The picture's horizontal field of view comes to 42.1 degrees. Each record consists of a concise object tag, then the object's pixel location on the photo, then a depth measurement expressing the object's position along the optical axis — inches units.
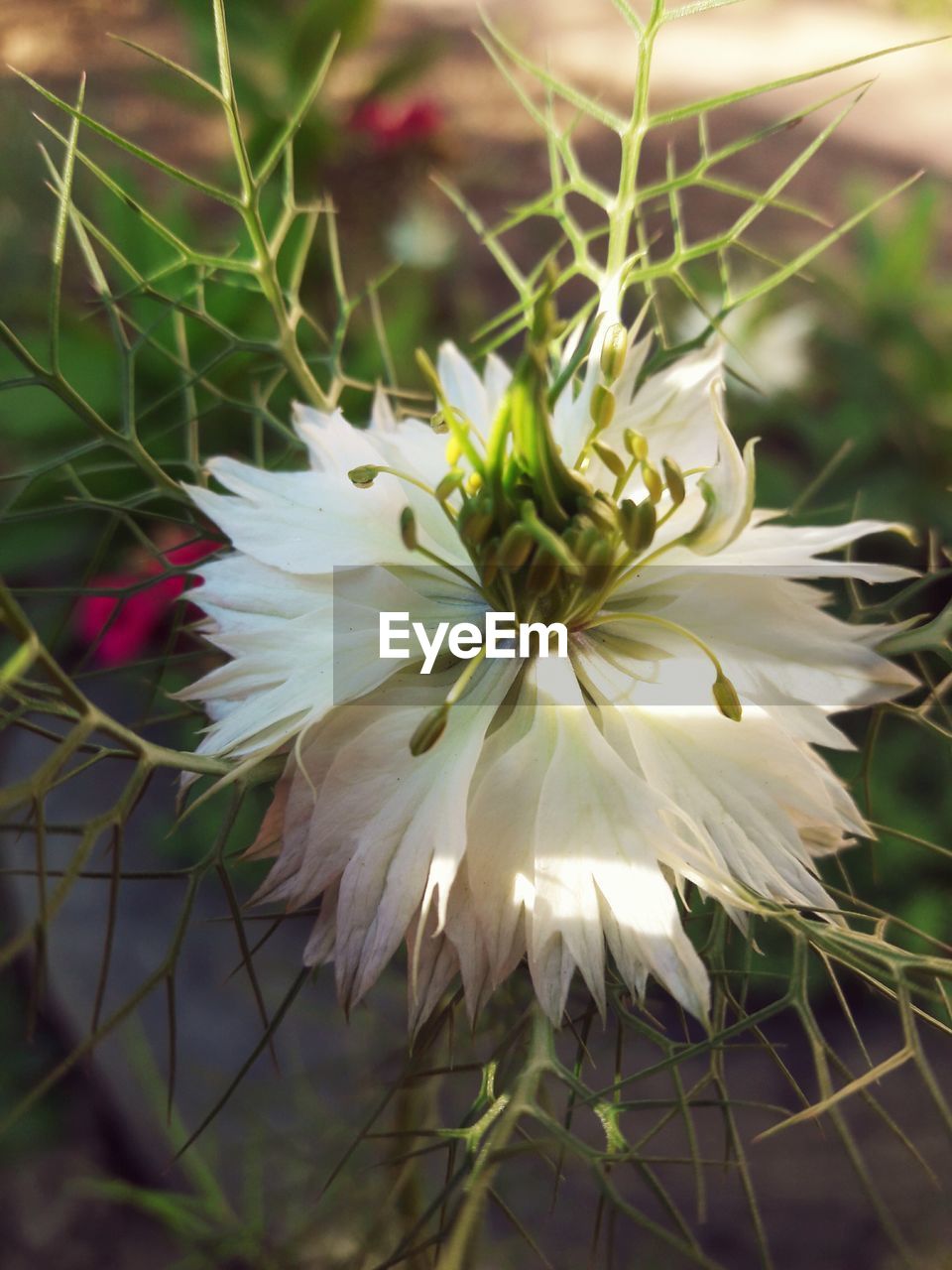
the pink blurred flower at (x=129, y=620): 7.8
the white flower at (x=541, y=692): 2.8
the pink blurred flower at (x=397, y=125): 11.5
